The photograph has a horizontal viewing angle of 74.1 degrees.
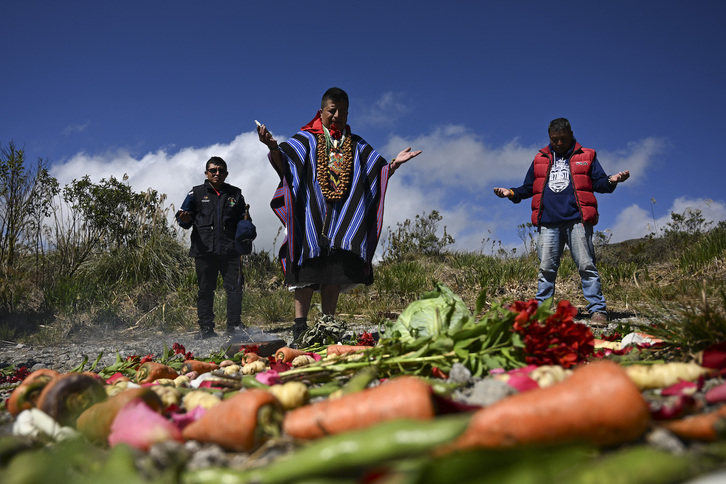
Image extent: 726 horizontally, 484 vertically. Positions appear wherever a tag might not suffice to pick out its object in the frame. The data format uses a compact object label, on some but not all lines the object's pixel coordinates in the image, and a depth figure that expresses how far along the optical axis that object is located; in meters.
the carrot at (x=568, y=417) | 0.89
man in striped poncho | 4.21
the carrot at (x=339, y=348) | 2.37
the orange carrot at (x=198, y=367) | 2.45
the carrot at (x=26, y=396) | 1.52
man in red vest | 5.21
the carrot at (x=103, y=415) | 1.20
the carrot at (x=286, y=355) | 2.52
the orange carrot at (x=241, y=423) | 1.08
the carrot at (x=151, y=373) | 2.13
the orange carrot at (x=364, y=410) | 0.99
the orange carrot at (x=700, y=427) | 0.94
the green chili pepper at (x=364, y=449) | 0.78
